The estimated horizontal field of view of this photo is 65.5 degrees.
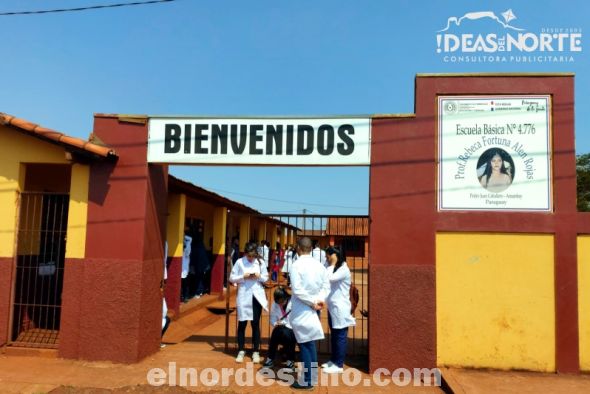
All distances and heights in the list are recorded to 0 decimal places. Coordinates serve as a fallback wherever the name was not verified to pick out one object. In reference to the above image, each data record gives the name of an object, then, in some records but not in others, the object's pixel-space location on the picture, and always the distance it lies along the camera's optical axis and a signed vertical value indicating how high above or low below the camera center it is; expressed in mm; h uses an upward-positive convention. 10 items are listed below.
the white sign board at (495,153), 5758 +1156
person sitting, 5867 -1261
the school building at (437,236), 5641 +68
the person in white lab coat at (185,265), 10242 -649
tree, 27719 +3774
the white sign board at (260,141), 5992 +1294
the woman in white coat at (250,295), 6199 -771
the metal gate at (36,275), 6655 -668
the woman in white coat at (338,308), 5781 -861
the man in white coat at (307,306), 5098 -747
